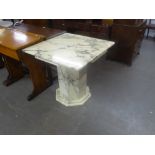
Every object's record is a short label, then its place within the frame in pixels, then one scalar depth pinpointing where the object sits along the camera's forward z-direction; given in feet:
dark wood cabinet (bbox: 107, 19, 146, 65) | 7.12
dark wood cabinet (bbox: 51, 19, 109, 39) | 7.91
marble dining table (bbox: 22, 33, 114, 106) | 4.44
